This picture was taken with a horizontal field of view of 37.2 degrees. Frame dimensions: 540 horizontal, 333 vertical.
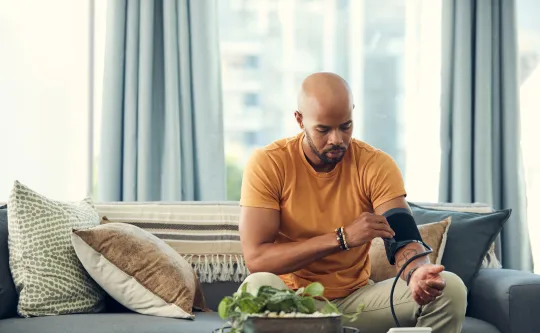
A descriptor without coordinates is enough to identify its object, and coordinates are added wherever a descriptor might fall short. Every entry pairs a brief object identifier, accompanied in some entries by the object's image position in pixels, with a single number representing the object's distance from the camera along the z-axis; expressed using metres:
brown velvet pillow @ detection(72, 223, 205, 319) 2.67
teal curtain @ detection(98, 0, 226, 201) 3.86
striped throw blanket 3.06
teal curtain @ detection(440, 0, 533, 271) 4.06
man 2.33
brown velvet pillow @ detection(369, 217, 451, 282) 2.96
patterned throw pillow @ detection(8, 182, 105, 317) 2.61
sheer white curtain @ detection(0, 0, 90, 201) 4.02
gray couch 2.45
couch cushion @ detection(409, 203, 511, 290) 3.01
